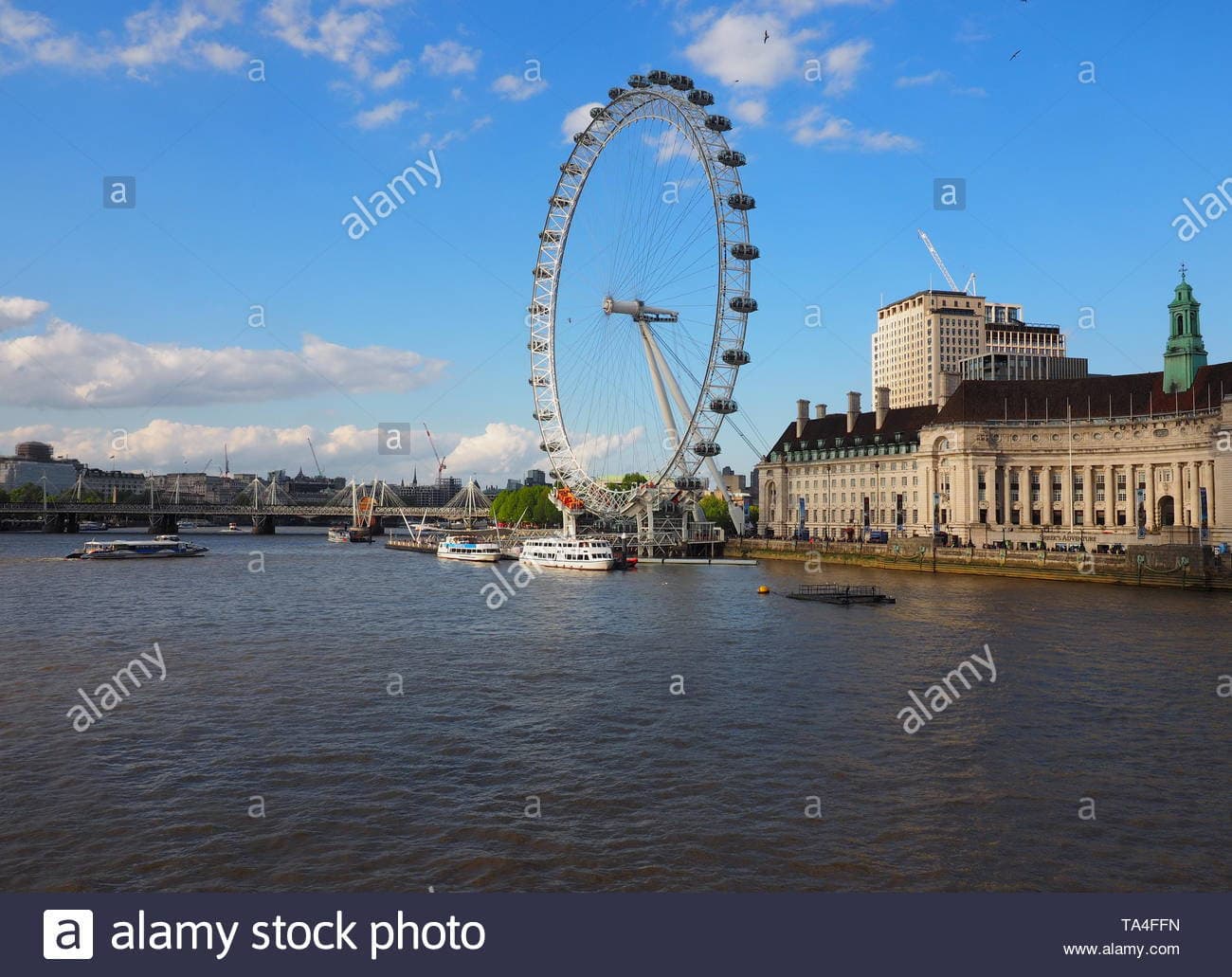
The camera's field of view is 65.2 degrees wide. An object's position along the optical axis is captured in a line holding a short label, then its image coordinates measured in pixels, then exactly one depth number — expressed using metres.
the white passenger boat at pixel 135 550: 114.88
